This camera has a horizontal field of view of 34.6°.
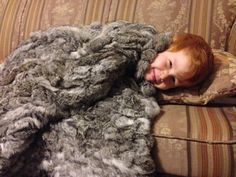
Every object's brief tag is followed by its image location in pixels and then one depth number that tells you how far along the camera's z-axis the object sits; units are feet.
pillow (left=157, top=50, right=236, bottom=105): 4.46
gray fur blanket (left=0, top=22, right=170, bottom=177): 3.78
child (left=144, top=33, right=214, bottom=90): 4.33
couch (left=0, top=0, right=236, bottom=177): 3.84
